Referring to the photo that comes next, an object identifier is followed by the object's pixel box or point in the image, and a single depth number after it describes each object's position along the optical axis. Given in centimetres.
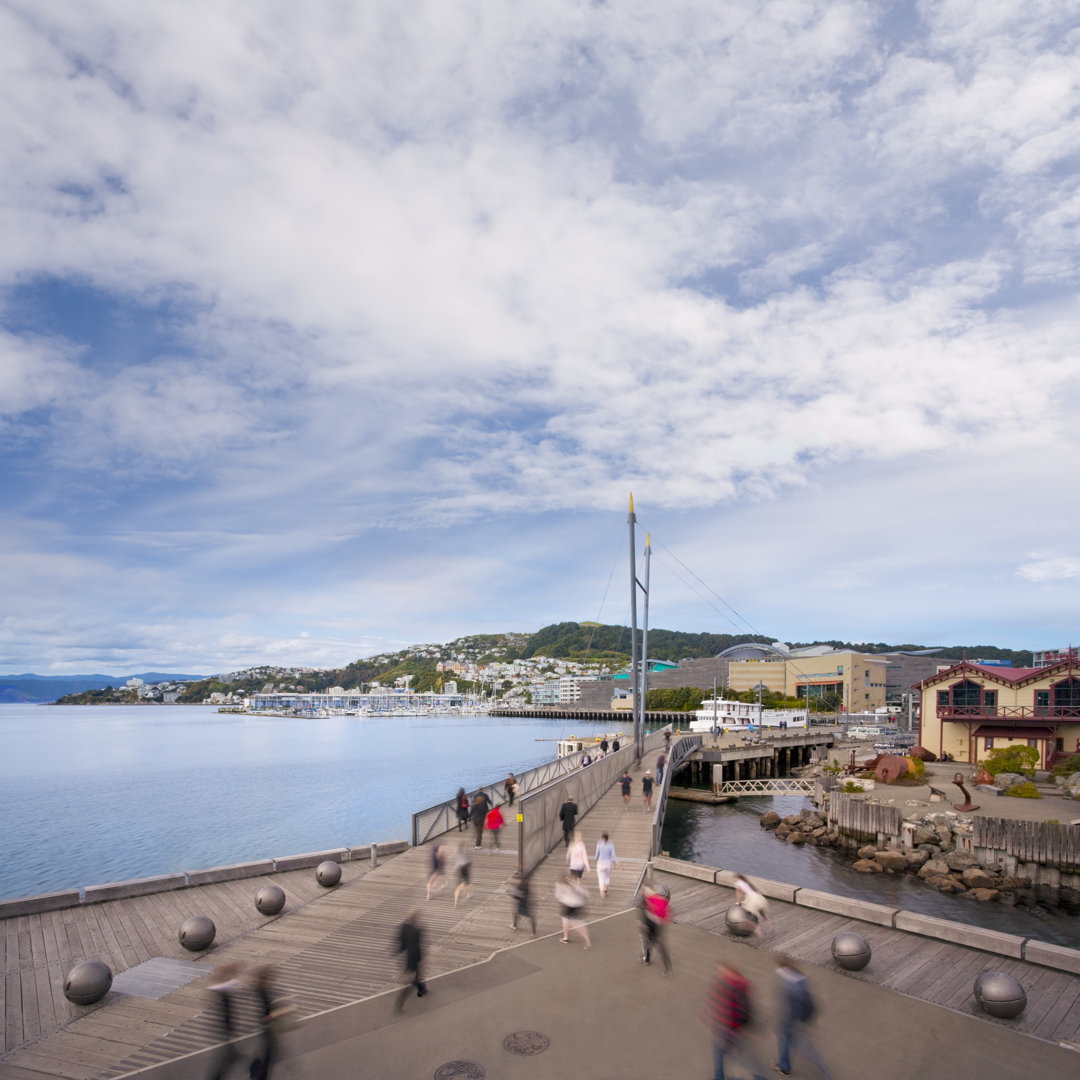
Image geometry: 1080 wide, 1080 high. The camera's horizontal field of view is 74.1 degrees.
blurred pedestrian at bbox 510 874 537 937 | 1392
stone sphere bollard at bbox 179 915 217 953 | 1326
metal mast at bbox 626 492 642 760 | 4682
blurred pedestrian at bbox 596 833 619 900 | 1634
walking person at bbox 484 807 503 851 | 1997
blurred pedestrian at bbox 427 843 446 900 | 1603
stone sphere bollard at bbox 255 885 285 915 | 1532
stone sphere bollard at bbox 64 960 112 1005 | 1093
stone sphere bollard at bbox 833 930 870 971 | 1198
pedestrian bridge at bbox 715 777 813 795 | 5394
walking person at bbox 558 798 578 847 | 1947
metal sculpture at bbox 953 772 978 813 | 3327
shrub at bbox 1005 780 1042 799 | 3550
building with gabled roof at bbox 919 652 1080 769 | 4453
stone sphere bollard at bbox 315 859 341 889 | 1739
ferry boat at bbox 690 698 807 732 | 9534
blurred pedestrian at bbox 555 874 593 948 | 1314
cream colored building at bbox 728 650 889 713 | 13138
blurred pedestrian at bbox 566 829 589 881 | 1600
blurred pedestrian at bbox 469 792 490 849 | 2080
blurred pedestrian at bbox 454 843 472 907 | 1598
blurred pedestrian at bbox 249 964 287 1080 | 846
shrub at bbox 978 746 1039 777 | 4006
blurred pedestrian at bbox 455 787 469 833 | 2236
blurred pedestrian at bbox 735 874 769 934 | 1227
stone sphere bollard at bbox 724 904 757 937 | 1352
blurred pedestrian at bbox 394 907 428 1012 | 1075
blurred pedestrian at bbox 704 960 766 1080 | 818
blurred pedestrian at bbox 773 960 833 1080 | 845
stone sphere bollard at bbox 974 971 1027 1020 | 1026
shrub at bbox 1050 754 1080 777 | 3909
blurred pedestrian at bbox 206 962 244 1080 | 814
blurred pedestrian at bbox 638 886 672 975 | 1193
